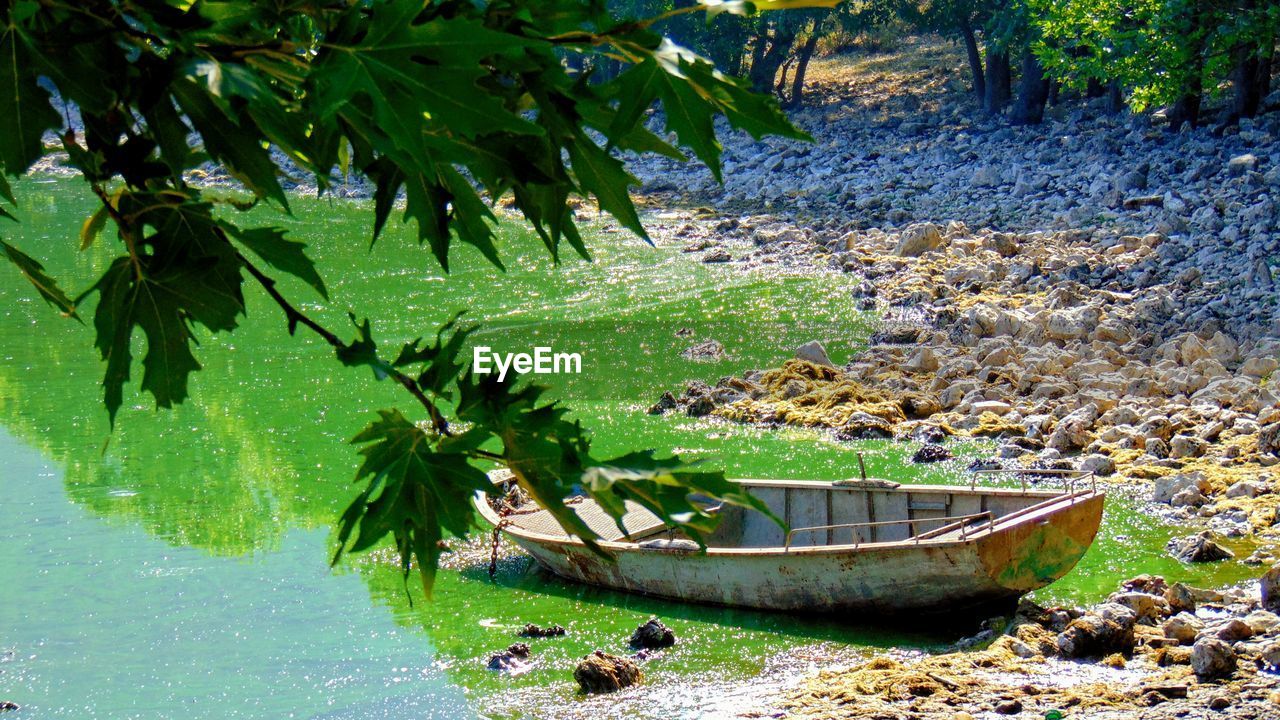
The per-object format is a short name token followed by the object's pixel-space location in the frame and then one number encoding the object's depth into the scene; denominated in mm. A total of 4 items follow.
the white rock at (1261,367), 14297
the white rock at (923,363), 16625
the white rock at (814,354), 17250
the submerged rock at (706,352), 18250
